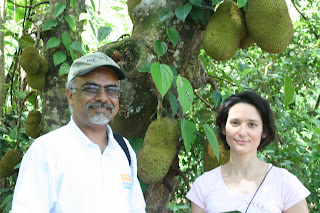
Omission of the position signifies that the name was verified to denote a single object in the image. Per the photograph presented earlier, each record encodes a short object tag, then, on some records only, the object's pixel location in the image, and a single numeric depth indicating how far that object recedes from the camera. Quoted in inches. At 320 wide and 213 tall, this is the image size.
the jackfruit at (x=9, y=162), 88.9
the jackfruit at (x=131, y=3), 72.5
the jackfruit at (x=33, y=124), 84.2
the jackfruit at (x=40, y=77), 75.6
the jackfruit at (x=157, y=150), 57.4
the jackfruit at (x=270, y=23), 59.6
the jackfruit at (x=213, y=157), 60.9
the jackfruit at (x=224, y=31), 60.2
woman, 45.1
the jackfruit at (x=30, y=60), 76.1
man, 37.8
